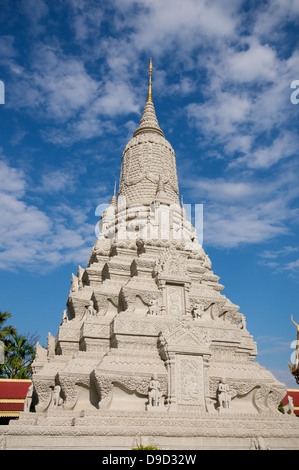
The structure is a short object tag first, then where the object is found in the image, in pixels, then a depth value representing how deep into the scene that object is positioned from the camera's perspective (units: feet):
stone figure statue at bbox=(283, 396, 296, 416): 46.74
